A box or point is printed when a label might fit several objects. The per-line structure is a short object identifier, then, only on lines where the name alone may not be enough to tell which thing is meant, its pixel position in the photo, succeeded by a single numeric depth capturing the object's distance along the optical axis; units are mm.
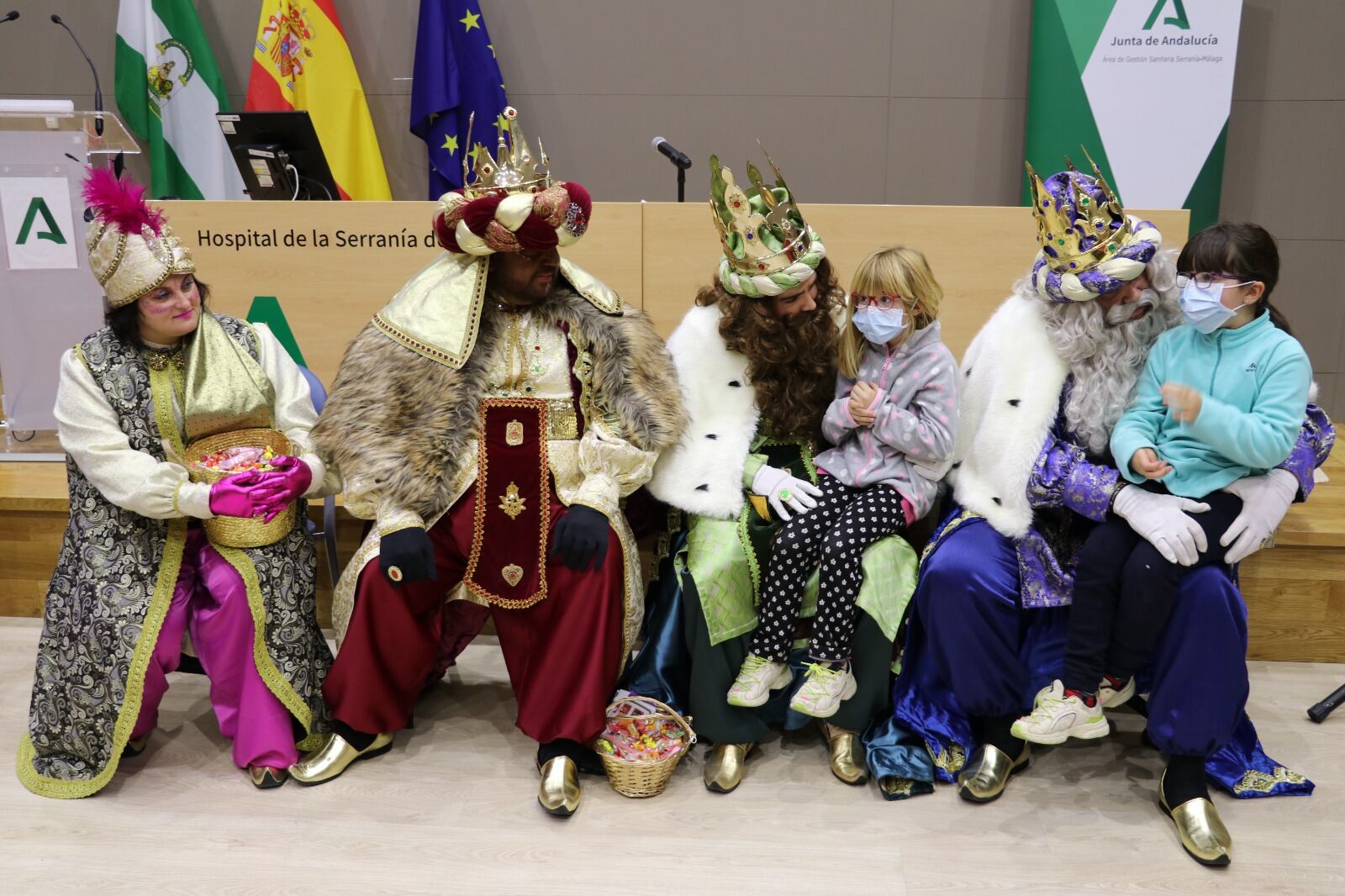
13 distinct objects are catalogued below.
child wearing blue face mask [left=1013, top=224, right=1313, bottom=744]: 2236
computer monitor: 3641
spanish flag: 4969
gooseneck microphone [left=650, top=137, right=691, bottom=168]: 3185
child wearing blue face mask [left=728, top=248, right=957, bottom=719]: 2488
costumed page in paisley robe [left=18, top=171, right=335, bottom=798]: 2414
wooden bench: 3047
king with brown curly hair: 2561
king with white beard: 2307
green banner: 4508
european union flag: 4980
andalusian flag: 5000
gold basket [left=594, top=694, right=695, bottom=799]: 2473
